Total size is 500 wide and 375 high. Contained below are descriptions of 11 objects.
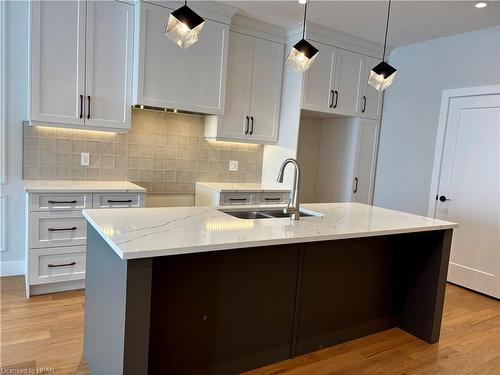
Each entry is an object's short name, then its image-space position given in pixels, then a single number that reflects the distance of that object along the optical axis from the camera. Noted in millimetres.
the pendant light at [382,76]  2721
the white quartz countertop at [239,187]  3865
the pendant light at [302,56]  2496
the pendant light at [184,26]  2035
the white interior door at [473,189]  3709
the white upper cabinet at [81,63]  3061
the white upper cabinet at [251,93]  4004
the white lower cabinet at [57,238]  2959
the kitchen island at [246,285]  1644
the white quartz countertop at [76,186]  2953
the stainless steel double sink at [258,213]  2584
